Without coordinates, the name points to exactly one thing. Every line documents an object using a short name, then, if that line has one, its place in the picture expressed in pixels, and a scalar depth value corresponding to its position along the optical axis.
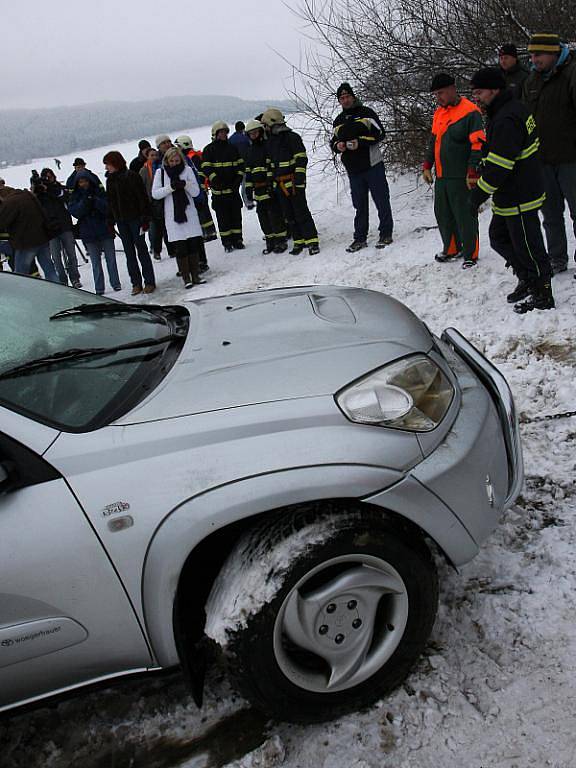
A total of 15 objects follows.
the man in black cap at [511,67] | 6.33
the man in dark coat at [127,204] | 8.55
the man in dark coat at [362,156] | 7.72
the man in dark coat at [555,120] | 4.92
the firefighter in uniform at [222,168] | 9.73
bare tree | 8.30
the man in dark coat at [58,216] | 9.52
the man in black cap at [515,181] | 4.59
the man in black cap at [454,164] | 6.20
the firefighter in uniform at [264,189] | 9.08
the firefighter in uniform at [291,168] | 8.65
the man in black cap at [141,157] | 11.14
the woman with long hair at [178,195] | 8.39
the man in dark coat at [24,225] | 8.78
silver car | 1.88
